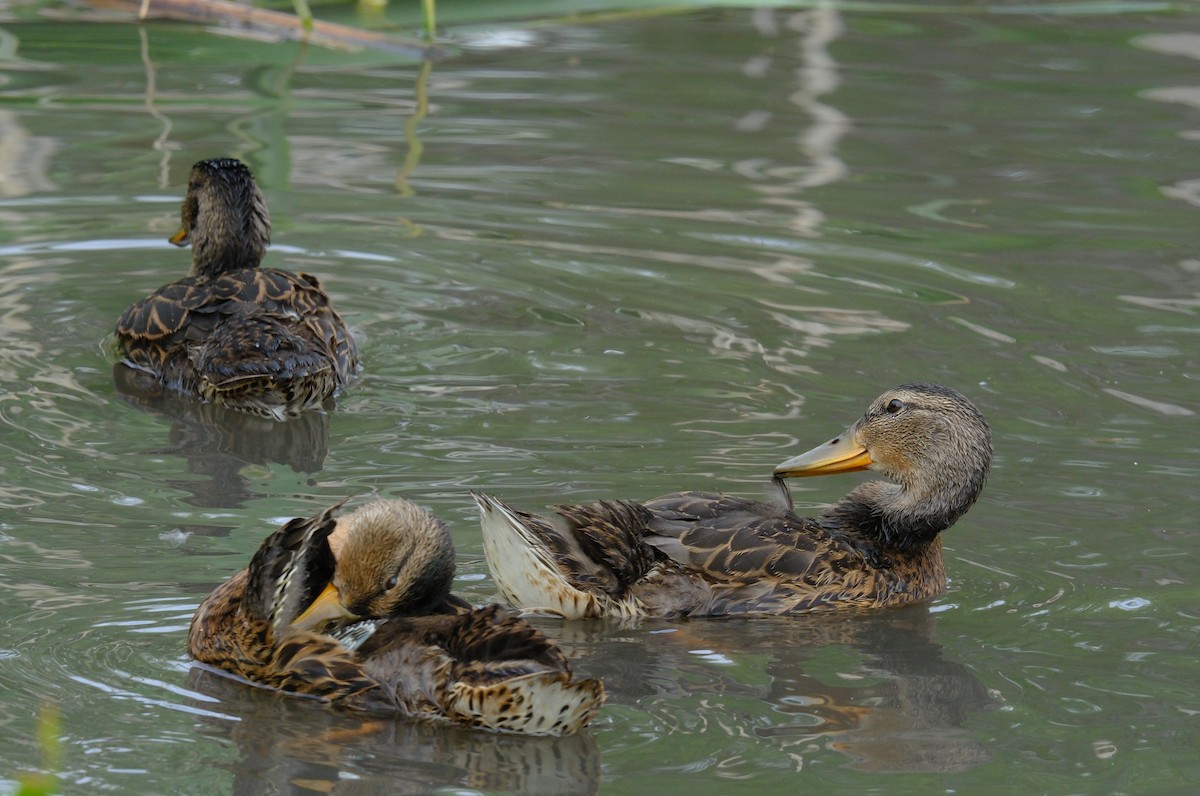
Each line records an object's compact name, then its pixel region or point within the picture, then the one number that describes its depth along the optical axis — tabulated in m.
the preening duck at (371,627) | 10.48
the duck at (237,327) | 16.44
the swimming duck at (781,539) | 12.31
